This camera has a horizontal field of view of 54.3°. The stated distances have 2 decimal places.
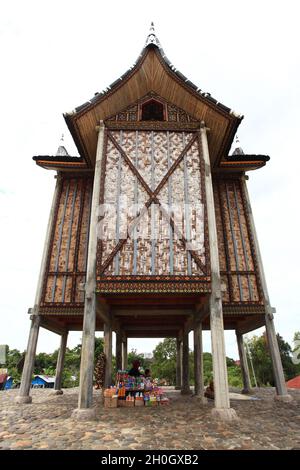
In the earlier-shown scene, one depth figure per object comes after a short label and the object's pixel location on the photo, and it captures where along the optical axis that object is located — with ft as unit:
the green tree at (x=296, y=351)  113.62
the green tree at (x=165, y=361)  109.81
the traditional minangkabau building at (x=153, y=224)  26.89
